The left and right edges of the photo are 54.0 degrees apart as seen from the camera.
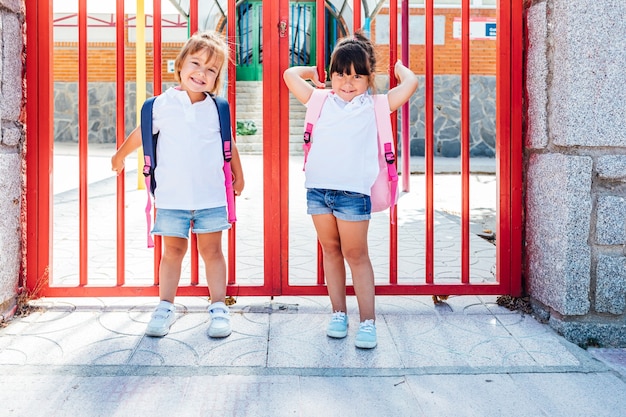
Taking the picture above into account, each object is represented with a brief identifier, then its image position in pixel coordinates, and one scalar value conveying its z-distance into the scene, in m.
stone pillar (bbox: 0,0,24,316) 2.70
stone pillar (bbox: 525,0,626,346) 2.52
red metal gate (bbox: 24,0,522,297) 2.90
